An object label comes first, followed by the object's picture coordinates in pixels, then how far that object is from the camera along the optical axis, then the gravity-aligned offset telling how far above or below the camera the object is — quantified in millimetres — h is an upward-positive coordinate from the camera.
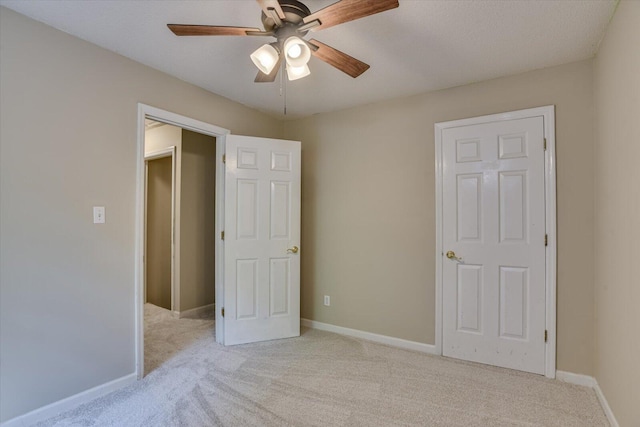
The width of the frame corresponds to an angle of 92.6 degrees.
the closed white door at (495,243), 2393 -238
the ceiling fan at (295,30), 1343 +911
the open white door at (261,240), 2953 -258
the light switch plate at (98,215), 2091 -9
